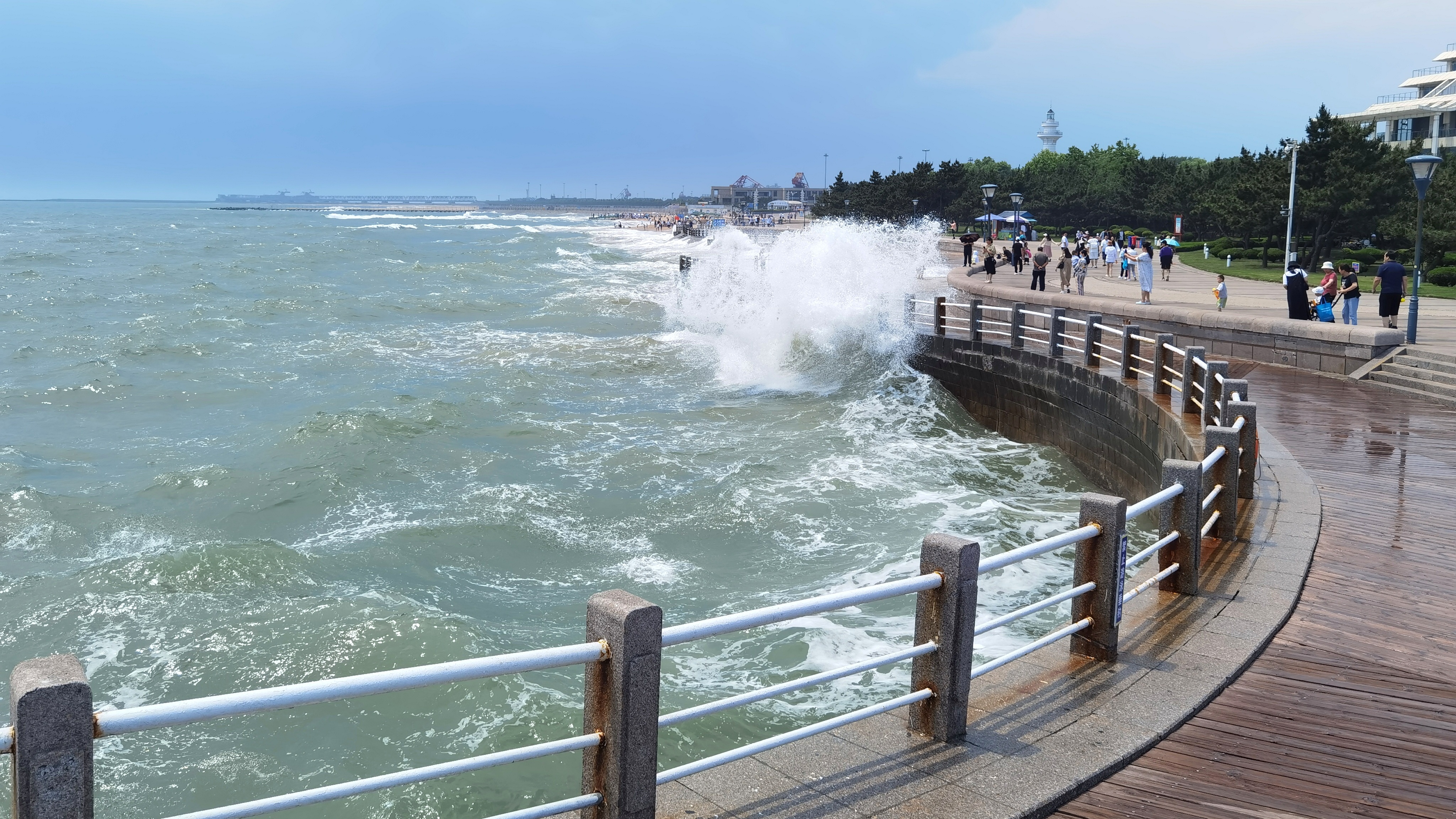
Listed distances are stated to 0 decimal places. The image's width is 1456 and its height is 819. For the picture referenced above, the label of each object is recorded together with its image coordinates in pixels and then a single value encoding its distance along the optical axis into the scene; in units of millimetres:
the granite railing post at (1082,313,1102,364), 16297
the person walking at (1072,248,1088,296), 29938
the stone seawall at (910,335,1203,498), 13297
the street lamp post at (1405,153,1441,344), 17016
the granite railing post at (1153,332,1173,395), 13914
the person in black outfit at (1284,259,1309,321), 19922
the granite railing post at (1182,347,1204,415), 12258
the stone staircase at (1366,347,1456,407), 15000
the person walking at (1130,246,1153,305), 24281
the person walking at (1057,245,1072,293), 29328
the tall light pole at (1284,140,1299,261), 35656
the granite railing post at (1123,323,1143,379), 15148
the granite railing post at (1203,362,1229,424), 10742
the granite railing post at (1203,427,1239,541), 7715
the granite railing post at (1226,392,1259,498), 8570
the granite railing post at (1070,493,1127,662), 5414
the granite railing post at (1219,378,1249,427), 9172
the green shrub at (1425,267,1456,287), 34562
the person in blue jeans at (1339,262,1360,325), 19656
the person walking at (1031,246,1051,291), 29266
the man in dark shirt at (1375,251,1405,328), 18703
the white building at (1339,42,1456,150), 84250
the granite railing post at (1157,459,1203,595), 6492
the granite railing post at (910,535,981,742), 4516
